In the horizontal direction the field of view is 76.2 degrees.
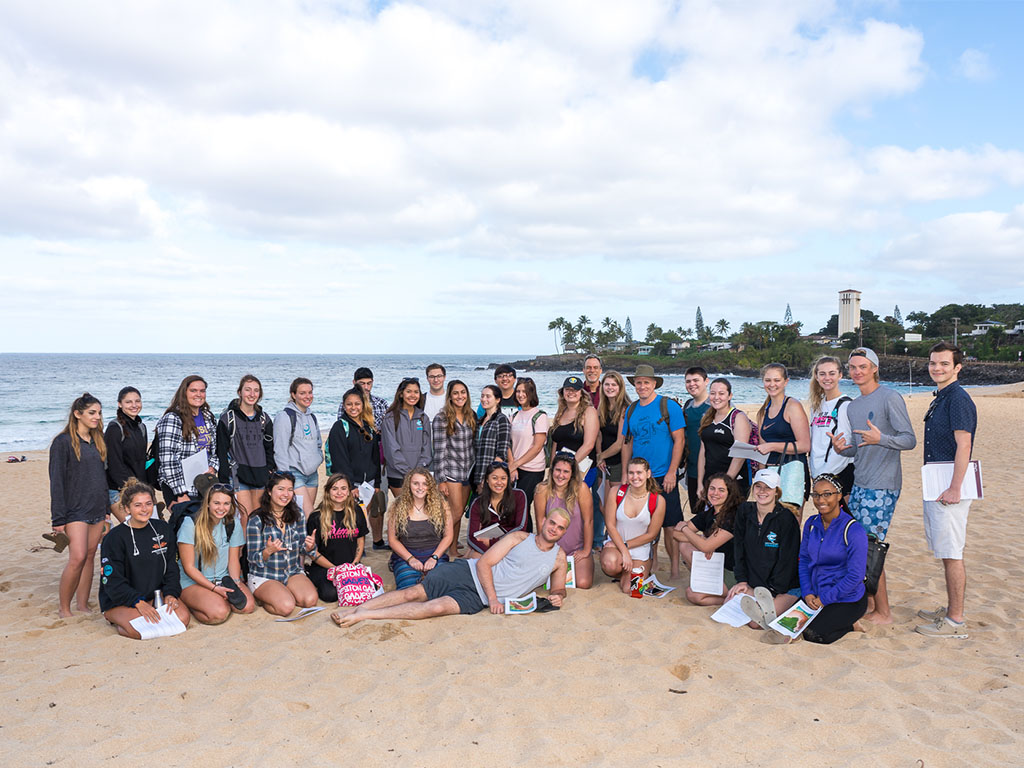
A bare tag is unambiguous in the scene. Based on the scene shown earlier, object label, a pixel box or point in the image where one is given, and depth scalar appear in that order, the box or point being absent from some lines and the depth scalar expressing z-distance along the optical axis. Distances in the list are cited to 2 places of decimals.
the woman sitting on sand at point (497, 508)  5.52
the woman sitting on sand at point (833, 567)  4.36
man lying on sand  4.80
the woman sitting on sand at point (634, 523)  5.38
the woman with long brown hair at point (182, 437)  5.38
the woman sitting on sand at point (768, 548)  4.71
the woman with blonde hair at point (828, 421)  4.86
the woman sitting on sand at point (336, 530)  5.34
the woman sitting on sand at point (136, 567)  4.56
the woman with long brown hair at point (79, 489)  4.81
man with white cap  4.54
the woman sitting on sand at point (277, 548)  5.00
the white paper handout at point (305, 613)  4.80
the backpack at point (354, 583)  5.02
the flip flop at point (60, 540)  4.82
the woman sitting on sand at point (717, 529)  5.10
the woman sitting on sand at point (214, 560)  4.77
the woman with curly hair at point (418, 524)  5.36
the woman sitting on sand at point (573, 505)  5.45
